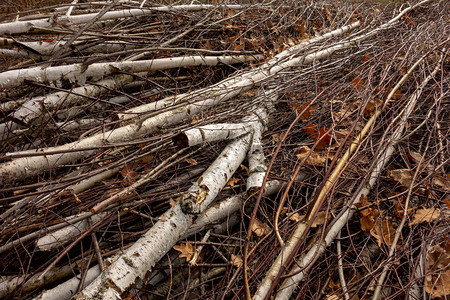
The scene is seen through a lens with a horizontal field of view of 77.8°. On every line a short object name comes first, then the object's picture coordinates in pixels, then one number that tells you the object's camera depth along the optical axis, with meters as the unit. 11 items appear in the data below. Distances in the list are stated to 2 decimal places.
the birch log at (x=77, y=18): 2.65
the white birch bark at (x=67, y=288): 1.70
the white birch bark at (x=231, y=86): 2.96
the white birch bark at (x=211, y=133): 2.09
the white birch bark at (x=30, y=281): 1.75
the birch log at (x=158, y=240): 1.54
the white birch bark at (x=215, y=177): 1.92
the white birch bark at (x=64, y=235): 1.87
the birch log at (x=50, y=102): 2.51
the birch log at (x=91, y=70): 2.44
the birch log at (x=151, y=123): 2.04
